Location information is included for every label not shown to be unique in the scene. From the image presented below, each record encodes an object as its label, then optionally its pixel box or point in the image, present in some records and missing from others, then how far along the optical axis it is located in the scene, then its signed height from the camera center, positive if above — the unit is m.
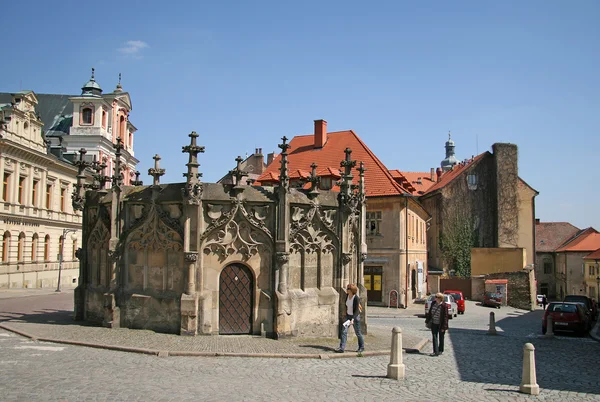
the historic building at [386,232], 37.12 +1.71
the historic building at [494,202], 53.09 +5.29
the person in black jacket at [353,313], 15.14 -1.42
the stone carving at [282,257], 16.91 +0.01
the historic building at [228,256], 16.78 +0.03
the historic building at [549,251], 72.81 +1.26
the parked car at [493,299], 42.66 -2.85
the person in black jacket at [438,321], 15.92 -1.67
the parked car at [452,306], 30.60 -2.49
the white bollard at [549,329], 22.47 -2.64
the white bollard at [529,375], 11.39 -2.24
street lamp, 46.21 +1.43
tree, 51.25 +1.20
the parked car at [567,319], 24.38 -2.40
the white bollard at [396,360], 12.43 -2.15
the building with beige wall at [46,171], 41.16 +6.39
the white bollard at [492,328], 22.52 -2.61
